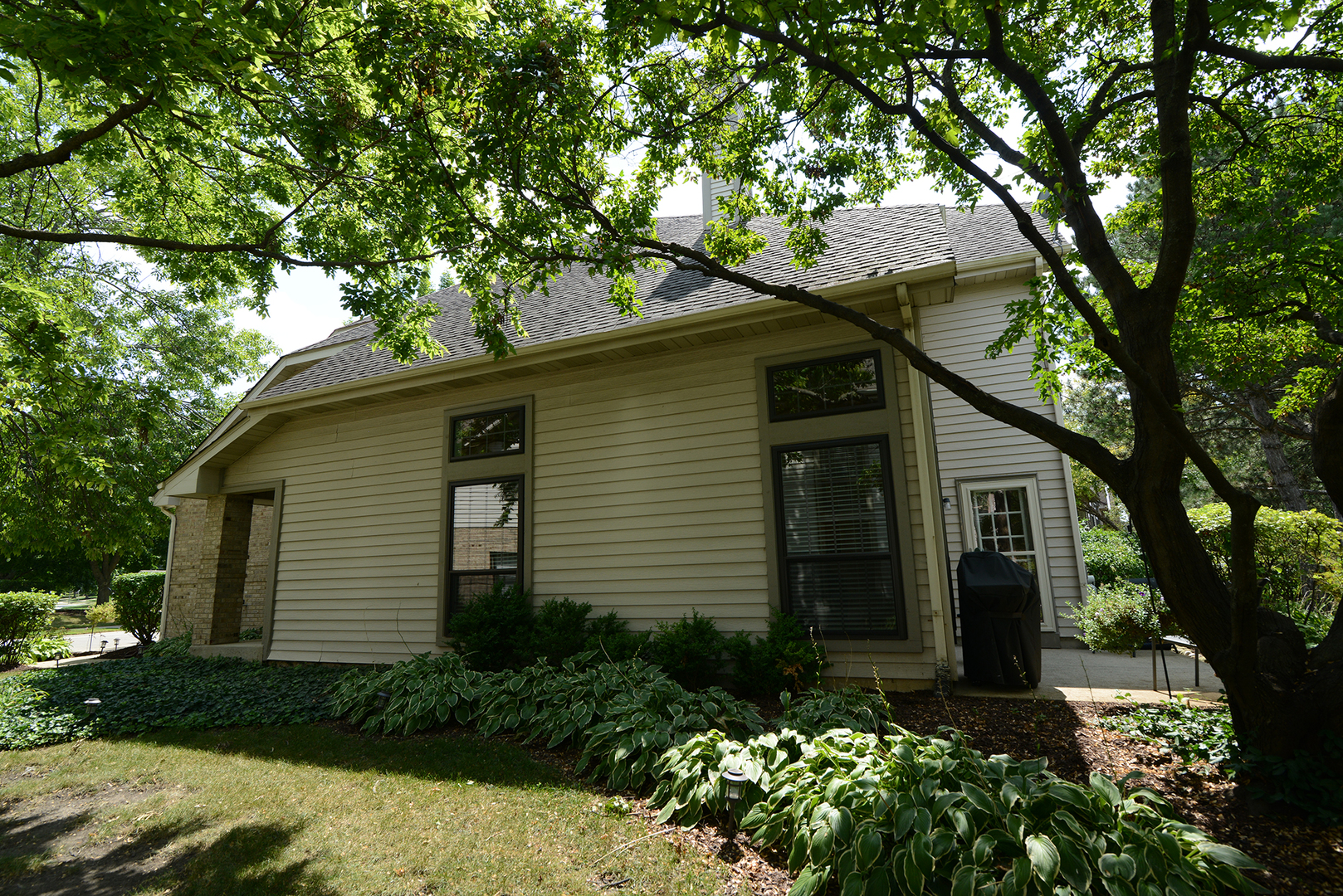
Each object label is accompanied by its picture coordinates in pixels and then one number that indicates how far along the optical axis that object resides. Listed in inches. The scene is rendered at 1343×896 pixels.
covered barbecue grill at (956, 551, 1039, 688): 222.1
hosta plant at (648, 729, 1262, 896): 94.8
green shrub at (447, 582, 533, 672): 267.1
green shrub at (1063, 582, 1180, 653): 293.4
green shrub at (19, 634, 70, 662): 429.4
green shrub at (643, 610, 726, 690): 234.5
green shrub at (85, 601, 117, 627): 708.0
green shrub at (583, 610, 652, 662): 246.1
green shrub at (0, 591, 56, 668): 419.5
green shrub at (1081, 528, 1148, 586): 550.6
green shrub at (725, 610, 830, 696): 218.4
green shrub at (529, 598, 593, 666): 258.1
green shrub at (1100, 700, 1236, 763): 152.2
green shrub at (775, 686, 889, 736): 170.1
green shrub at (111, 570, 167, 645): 516.7
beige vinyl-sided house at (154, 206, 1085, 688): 236.7
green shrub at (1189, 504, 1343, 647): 285.7
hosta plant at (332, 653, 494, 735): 223.1
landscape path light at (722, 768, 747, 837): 136.6
